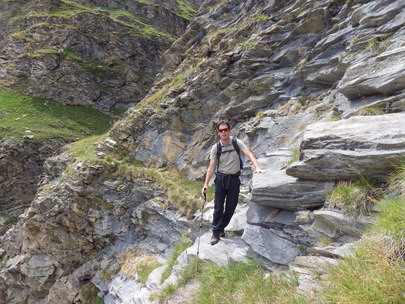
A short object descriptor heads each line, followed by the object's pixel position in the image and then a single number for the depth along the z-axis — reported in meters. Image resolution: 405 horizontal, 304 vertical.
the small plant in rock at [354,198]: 4.17
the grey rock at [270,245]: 4.83
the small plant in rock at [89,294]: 13.44
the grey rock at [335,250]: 3.56
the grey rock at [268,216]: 5.48
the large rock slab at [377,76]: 5.63
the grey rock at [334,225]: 4.11
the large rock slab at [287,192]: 5.05
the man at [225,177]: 6.06
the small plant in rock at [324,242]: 4.34
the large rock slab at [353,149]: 4.12
